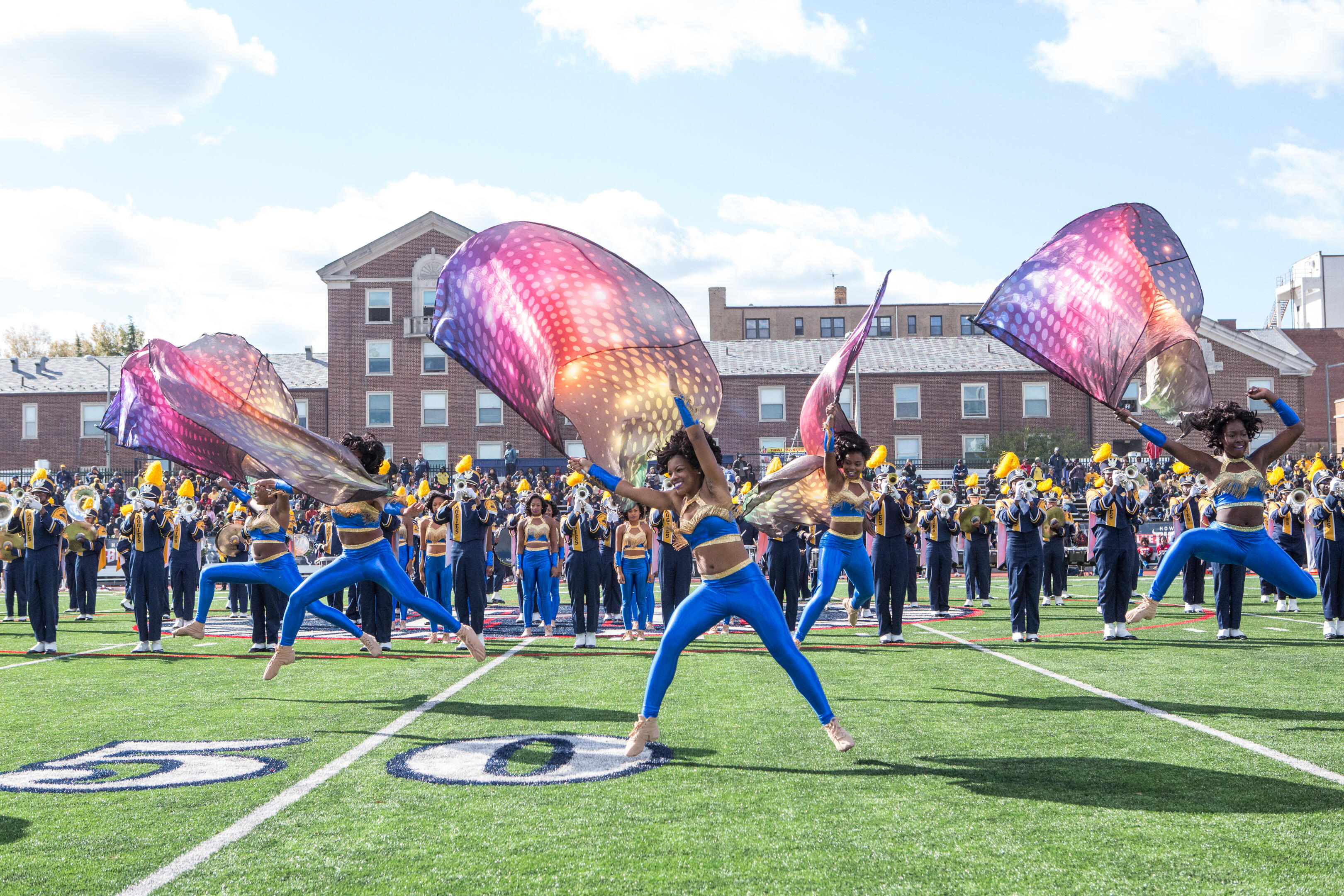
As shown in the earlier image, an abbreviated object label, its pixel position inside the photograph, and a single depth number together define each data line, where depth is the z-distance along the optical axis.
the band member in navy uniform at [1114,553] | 10.81
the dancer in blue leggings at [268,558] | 8.50
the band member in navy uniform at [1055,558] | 13.32
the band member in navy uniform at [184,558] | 13.06
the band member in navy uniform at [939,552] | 14.66
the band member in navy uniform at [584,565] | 11.25
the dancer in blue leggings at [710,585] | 5.44
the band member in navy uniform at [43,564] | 10.62
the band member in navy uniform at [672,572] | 11.33
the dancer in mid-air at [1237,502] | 7.11
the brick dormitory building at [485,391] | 42.78
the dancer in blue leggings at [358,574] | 7.70
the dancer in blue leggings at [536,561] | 12.52
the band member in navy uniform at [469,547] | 11.64
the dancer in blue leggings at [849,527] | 8.85
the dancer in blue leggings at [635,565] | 12.14
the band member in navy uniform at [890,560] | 11.05
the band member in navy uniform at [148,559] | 10.77
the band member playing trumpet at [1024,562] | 10.80
